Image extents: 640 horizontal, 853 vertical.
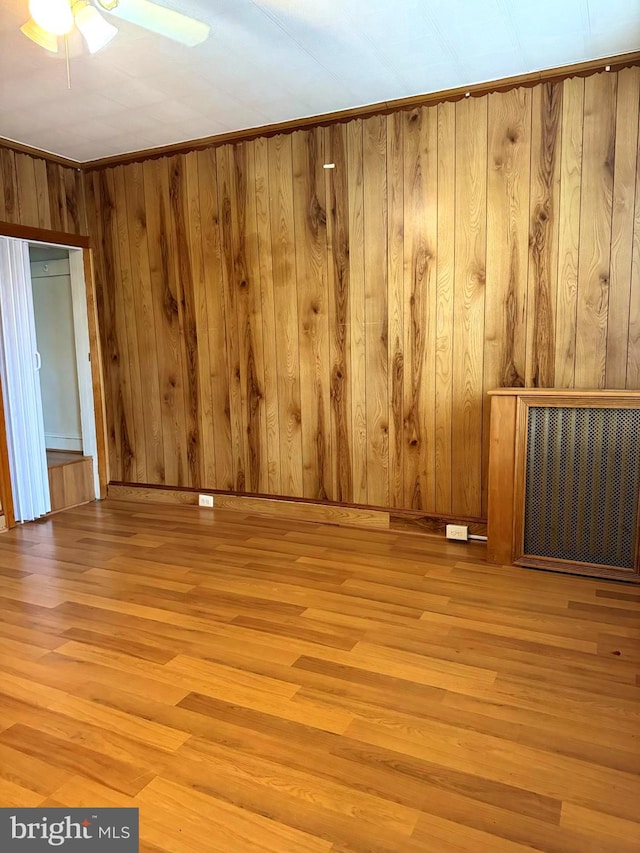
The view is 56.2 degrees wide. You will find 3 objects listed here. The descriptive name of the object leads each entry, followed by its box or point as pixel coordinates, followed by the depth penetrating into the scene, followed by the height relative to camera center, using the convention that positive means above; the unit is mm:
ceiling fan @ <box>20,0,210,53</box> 2002 +1213
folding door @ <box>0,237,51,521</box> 4059 -172
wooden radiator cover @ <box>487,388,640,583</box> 2971 -715
